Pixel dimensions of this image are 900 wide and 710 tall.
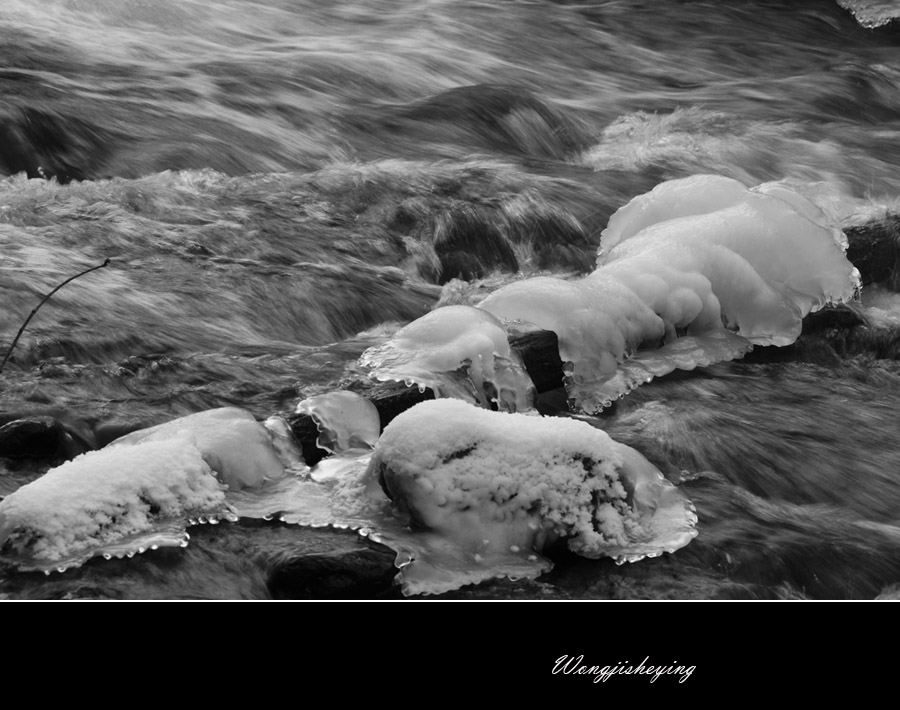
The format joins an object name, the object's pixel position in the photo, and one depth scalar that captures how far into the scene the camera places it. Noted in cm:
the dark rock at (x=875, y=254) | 1170
